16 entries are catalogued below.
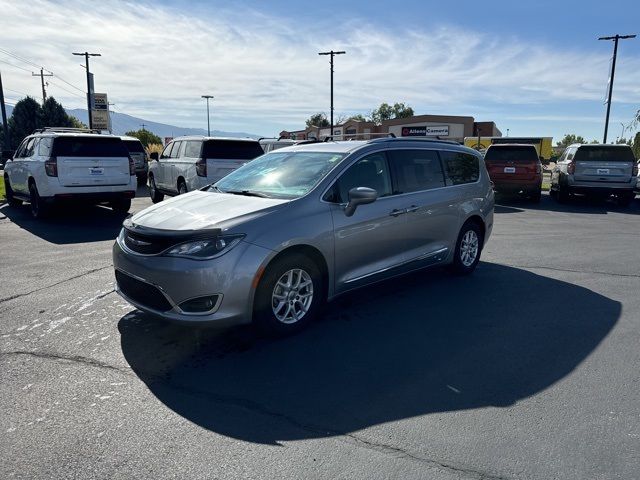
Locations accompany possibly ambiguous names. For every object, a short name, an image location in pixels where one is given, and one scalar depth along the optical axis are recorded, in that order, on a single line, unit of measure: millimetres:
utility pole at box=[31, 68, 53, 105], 69375
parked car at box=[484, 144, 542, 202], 15969
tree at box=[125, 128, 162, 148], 75125
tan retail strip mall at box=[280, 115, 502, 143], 57656
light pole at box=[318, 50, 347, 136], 38469
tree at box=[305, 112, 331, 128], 95838
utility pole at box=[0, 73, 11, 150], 29109
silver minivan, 4043
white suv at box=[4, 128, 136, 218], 10359
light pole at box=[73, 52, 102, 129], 42656
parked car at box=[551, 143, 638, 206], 15164
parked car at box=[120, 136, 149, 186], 19239
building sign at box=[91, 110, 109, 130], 50969
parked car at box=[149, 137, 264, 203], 12391
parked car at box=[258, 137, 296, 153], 17609
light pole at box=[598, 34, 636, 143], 28844
